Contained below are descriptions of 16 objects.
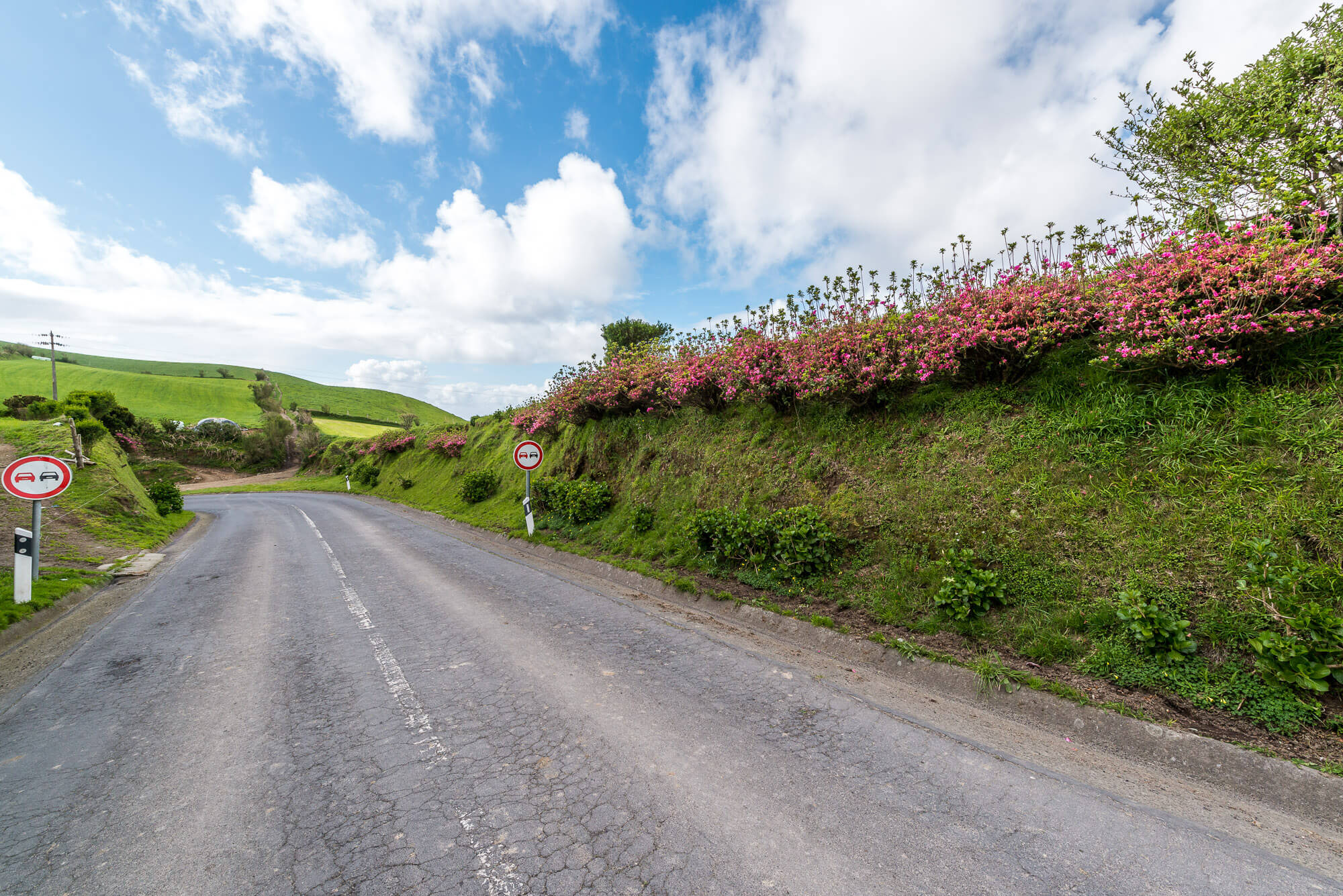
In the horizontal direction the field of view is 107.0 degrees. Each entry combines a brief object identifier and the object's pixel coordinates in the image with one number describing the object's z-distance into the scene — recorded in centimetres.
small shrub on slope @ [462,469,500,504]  1895
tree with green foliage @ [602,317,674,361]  4491
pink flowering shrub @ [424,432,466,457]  2630
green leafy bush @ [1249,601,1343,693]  350
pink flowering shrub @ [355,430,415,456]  3319
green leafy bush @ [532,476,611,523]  1211
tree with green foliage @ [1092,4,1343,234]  707
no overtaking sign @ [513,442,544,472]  1313
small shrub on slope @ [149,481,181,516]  1947
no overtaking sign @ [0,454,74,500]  748
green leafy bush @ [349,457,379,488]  3328
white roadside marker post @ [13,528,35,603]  705
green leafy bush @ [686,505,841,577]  695
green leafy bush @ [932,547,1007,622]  520
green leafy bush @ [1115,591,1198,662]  407
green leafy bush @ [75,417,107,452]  1934
